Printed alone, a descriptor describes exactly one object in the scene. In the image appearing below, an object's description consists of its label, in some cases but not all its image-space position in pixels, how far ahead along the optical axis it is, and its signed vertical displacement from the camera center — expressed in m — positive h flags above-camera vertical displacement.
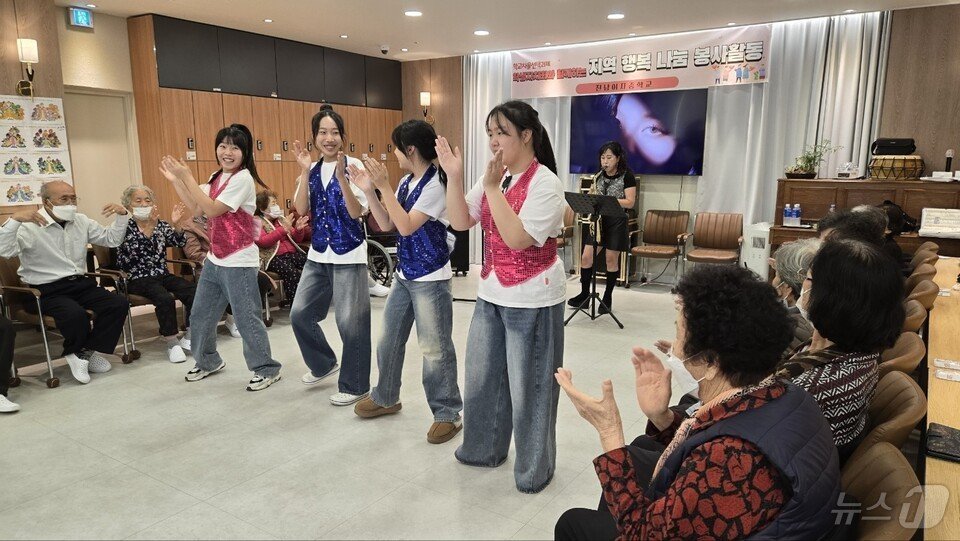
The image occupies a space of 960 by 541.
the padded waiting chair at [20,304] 3.85 -0.89
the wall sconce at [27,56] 4.90 +0.83
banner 6.43 +1.09
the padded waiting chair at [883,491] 1.08 -0.61
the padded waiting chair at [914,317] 2.41 -0.60
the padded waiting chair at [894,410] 1.43 -0.60
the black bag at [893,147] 5.56 +0.13
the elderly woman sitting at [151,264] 4.44 -0.74
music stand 4.83 -0.33
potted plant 5.95 +0.01
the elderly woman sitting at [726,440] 1.12 -0.54
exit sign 5.64 +1.31
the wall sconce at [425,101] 8.32 +0.81
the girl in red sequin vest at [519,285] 2.27 -0.47
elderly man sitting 3.84 -0.70
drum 5.46 -0.04
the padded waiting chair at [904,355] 1.88 -0.60
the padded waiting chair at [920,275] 3.39 -0.62
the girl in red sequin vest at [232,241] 3.43 -0.44
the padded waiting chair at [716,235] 6.54 -0.77
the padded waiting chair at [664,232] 6.90 -0.79
